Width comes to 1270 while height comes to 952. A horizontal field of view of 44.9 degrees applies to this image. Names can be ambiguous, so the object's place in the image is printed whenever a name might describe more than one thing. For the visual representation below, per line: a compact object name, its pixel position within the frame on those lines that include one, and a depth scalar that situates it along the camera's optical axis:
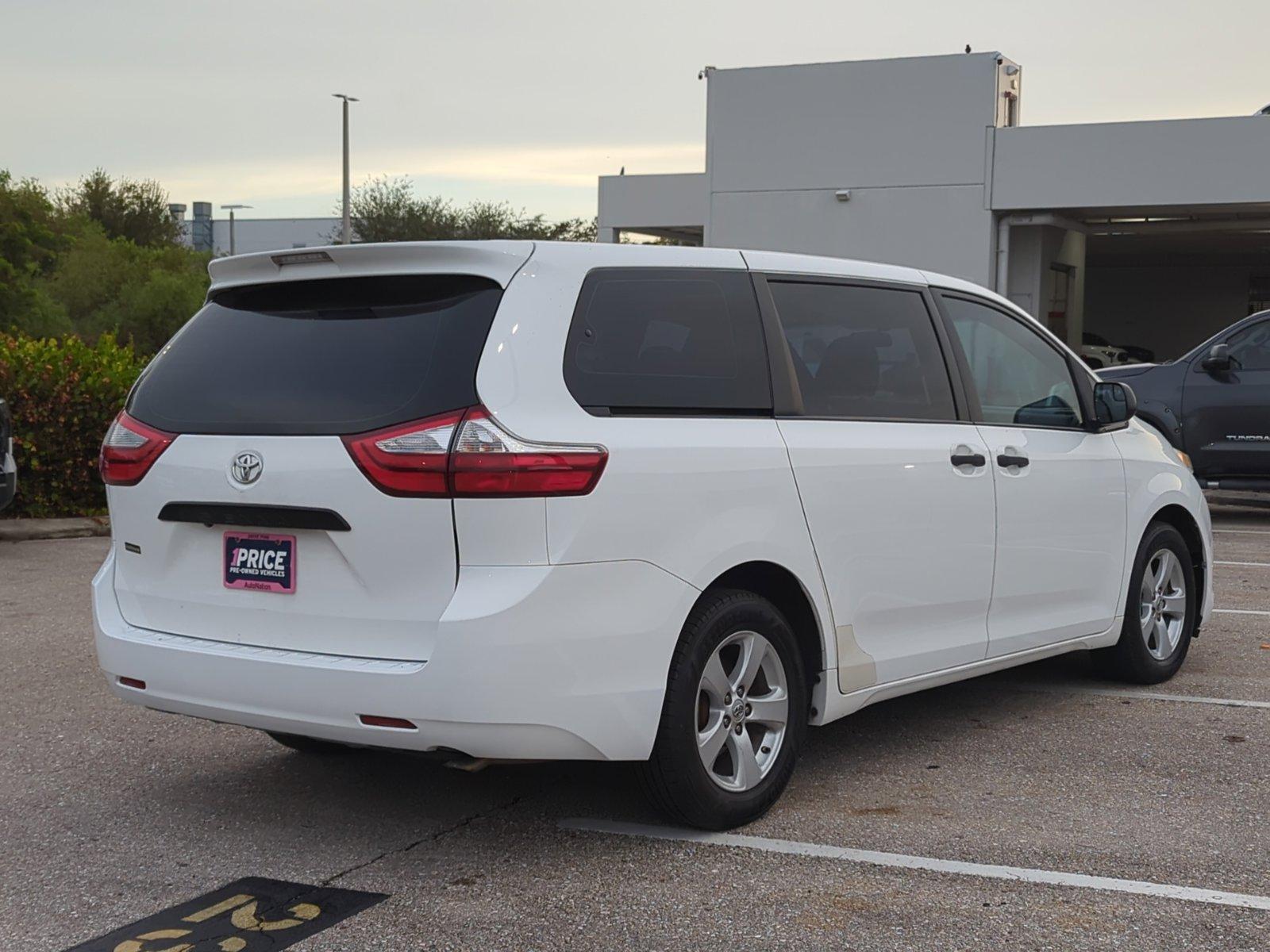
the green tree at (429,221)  64.50
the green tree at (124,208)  66.94
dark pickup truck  14.07
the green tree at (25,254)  47.09
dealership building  25.67
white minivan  4.20
